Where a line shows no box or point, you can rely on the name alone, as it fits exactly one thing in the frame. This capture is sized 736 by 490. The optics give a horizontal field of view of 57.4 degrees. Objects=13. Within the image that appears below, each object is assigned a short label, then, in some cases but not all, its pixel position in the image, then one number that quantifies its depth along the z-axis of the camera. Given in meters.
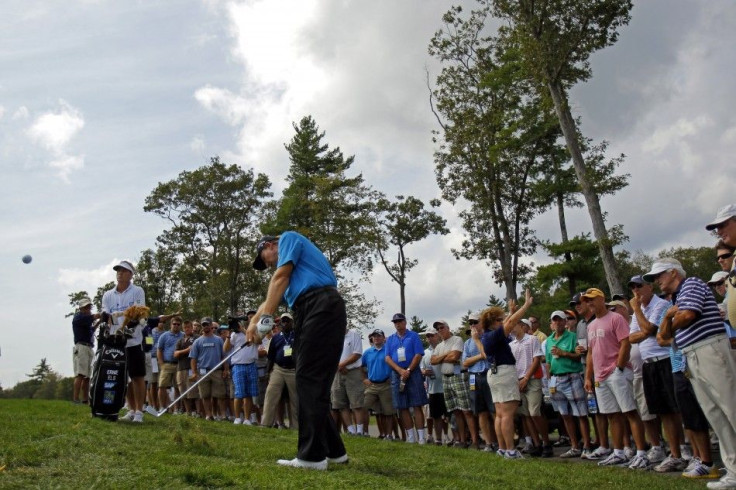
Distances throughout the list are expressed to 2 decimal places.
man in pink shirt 9.27
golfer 5.89
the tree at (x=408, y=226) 48.47
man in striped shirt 6.57
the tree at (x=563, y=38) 21.12
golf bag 9.33
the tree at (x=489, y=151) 31.91
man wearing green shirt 10.79
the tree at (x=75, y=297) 44.69
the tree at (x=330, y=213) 40.69
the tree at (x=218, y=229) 47.16
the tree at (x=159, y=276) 48.78
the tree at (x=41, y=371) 77.79
